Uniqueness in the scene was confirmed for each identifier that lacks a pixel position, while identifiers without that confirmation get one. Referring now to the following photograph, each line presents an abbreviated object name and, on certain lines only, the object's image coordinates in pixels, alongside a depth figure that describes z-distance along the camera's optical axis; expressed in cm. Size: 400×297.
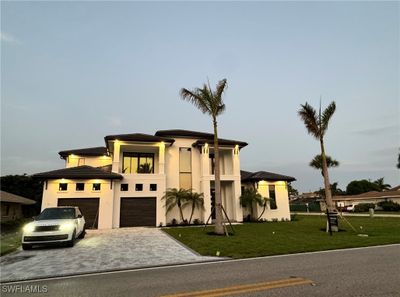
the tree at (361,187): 7762
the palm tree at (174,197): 2250
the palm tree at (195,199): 2295
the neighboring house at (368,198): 4737
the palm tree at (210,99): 1698
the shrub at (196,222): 2365
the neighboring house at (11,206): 2910
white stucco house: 2105
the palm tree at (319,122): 1747
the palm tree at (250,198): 2473
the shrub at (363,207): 4393
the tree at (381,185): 8094
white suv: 1167
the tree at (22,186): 4481
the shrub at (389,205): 4205
